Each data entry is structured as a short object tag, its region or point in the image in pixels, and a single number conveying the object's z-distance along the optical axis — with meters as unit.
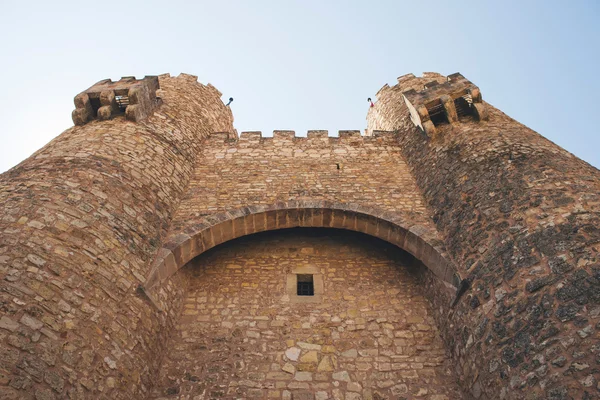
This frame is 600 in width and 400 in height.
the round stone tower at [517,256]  3.76
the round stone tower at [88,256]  3.82
